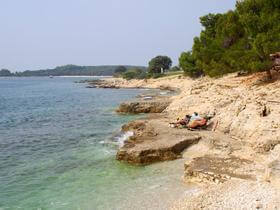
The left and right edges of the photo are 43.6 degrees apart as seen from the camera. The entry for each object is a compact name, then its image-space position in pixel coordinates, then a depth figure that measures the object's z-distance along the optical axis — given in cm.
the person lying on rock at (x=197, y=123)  2741
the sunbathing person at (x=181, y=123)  2878
